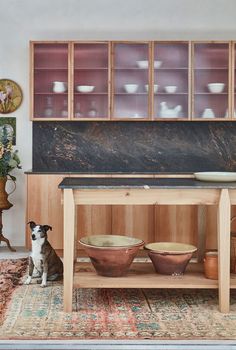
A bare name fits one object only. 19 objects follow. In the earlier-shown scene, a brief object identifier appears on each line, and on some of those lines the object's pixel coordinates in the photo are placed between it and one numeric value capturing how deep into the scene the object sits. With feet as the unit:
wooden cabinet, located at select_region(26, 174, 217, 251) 18.89
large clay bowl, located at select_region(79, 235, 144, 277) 12.52
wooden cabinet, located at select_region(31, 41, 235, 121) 19.51
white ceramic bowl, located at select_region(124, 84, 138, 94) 19.65
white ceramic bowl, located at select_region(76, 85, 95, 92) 19.66
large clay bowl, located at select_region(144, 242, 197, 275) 12.78
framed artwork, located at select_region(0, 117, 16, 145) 20.74
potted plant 19.35
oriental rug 10.69
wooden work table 11.91
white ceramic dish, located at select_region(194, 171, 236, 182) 13.01
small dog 14.16
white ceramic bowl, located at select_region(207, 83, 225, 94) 19.63
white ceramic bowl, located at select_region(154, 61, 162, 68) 19.56
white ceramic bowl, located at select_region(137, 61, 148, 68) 19.57
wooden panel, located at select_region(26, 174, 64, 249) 18.97
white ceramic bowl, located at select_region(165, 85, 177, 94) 19.60
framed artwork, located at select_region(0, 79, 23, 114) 20.61
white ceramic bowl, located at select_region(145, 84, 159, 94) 19.61
